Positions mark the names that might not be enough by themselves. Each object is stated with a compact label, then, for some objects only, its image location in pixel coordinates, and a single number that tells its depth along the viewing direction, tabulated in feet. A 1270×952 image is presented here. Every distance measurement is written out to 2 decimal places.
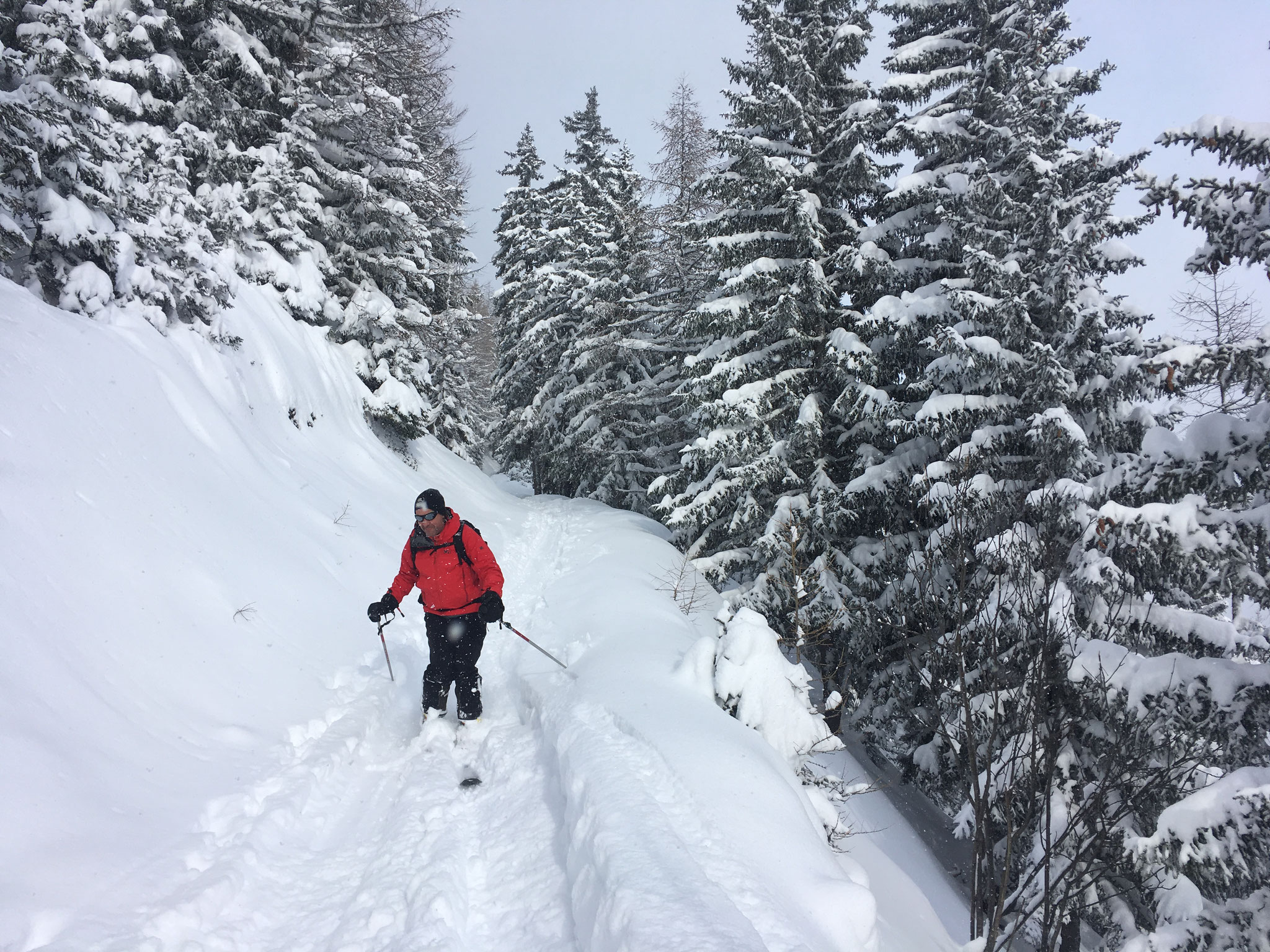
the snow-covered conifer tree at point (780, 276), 34.55
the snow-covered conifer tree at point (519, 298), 82.17
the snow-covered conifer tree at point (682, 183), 51.08
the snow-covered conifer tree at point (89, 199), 19.47
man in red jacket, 17.97
